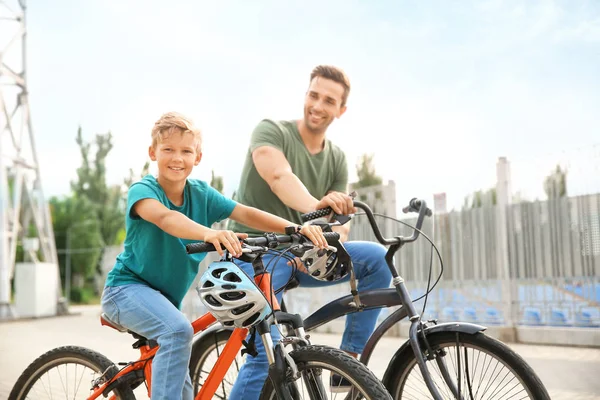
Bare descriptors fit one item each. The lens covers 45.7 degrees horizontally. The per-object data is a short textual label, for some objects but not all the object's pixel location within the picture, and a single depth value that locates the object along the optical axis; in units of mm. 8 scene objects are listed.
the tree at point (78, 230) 38312
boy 2689
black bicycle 2541
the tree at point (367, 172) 34922
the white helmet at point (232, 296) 2346
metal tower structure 17453
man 3111
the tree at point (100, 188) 43719
